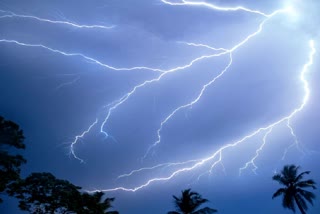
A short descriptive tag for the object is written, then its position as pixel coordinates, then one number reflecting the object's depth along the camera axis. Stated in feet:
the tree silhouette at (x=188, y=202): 87.97
